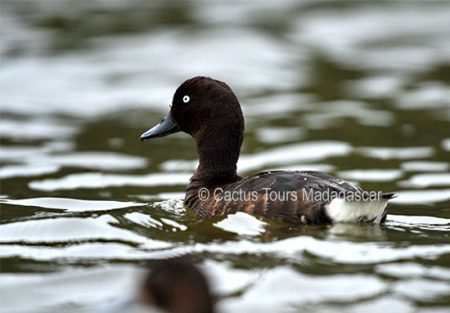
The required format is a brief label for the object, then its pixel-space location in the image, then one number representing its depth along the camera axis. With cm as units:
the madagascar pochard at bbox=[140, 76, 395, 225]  1418
